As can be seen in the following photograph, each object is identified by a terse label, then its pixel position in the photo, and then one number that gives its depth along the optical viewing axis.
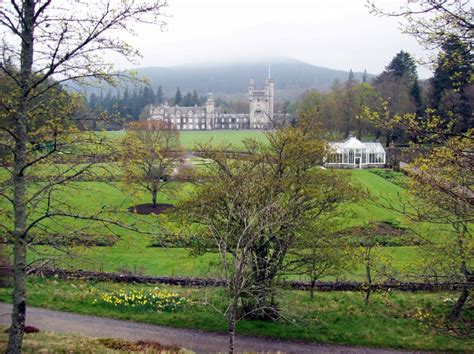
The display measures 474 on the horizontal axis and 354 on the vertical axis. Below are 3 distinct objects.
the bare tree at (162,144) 30.64
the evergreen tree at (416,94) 55.18
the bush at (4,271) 15.93
